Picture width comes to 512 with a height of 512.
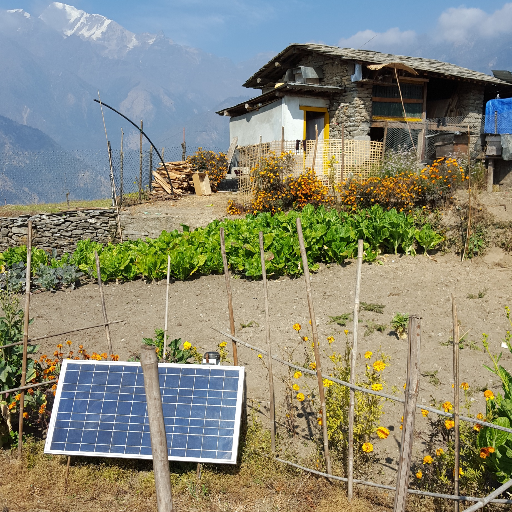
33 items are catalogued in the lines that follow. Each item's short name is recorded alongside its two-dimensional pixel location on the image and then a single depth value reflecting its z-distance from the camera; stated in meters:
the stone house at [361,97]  15.86
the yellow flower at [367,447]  3.51
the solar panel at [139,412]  3.74
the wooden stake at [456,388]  3.00
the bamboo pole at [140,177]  15.42
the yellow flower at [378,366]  3.66
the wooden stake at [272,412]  3.92
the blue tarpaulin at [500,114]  15.94
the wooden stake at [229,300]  4.11
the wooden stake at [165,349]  4.75
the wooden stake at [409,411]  2.69
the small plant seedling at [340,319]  6.60
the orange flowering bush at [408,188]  10.45
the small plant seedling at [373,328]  6.21
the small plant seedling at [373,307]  6.84
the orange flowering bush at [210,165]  16.72
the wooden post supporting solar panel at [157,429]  2.07
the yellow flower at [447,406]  3.53
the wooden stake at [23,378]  4.06
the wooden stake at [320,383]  3.67
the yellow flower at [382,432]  3.43
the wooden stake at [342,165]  12.08
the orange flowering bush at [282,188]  11.98
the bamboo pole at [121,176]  14.35
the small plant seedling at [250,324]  6.64
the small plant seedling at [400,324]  6.12
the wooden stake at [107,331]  4.75
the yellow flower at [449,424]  3.45
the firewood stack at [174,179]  16.50
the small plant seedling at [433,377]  5.09
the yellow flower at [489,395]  3.55
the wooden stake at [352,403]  3.46
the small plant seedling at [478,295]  7.29
